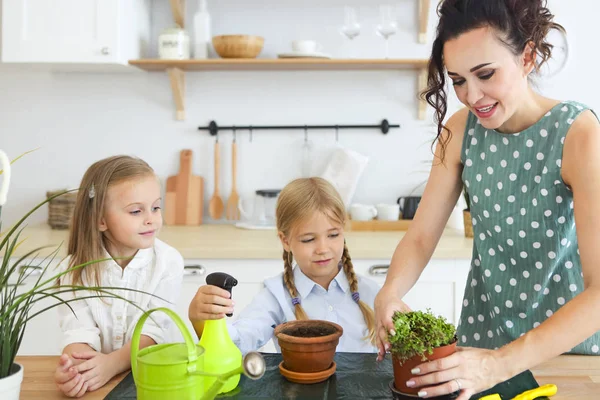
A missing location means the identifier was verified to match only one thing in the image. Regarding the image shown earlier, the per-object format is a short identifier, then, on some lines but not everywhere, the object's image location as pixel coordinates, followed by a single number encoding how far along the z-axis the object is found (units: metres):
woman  1.11
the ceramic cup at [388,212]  2.97
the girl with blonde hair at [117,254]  1.53
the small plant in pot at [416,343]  1.04
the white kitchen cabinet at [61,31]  2.71
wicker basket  2.92
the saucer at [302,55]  2.85
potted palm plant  0.95
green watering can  0.95
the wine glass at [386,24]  2.89
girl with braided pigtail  1.59
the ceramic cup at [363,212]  2.96
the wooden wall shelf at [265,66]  2.82
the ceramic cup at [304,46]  2.85
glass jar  2.89
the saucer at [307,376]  1.13
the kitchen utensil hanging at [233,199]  3.16
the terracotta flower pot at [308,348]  1.12
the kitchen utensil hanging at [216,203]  3.16
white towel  3.10
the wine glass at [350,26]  2.88
